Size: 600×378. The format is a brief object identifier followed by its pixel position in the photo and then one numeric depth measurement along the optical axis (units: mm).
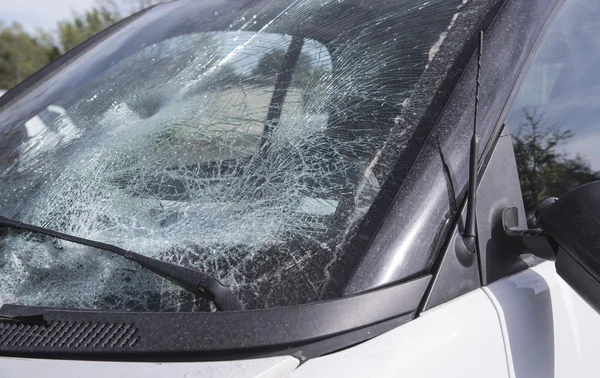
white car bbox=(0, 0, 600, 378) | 1123
